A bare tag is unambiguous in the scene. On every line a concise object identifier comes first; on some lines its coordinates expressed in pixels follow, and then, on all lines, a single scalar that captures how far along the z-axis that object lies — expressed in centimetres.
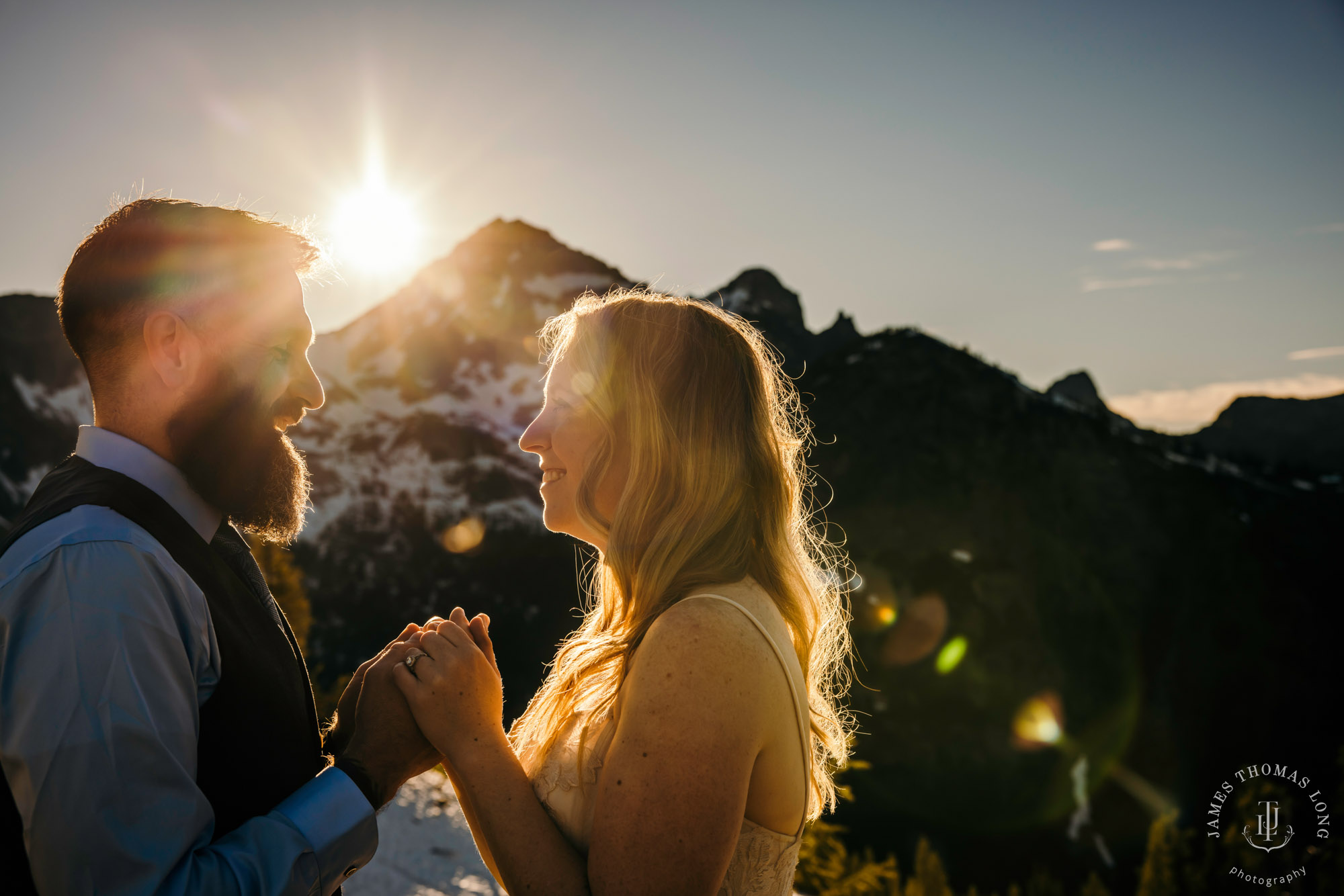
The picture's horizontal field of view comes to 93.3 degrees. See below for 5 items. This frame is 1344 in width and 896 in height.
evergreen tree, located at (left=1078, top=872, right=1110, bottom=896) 1245
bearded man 107
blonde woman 126
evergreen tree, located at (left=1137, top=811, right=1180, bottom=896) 1038
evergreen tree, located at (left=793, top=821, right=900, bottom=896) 639
